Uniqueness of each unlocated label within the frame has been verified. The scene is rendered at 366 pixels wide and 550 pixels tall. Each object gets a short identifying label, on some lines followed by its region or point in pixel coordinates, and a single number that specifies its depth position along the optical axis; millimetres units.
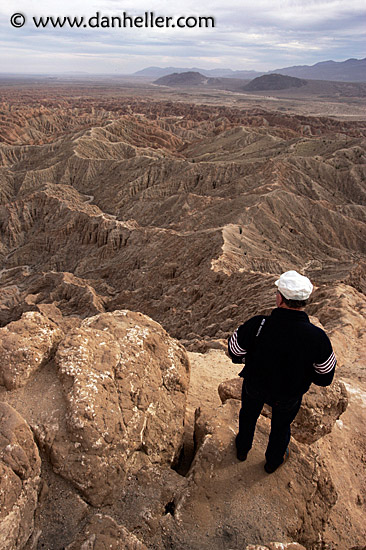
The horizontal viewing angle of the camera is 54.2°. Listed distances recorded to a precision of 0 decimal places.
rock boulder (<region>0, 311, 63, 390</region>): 5387
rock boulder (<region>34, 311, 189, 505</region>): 4633
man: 3754
